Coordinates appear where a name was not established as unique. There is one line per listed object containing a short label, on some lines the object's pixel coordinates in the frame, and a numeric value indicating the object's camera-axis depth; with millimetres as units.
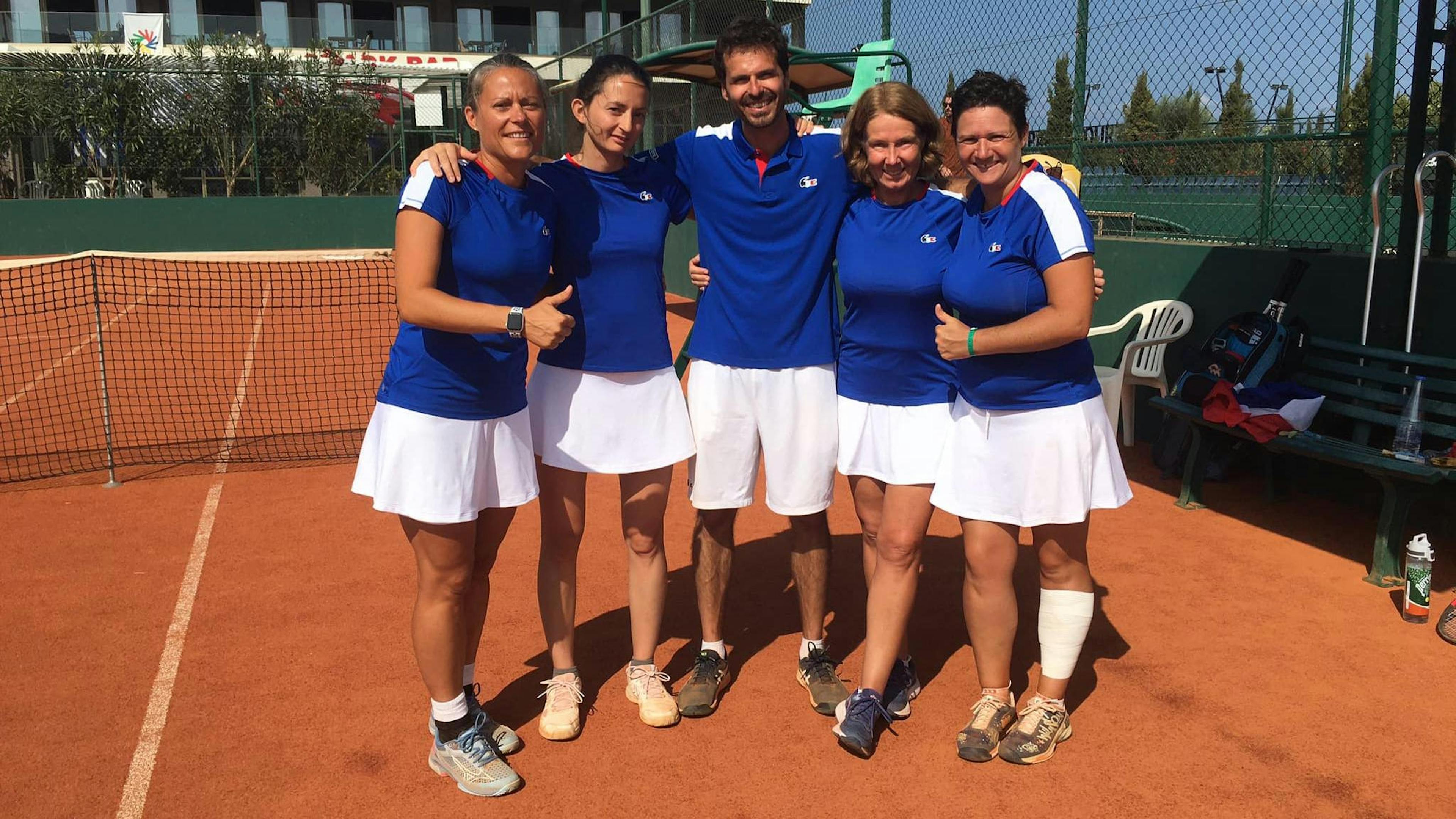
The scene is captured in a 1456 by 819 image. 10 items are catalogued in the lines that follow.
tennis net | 7938
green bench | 5027
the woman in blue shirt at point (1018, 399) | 3176
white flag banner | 35562
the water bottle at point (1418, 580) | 4531
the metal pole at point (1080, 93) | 8031
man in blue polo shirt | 3617
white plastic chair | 7387
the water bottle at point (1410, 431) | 5129
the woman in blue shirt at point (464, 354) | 3037
